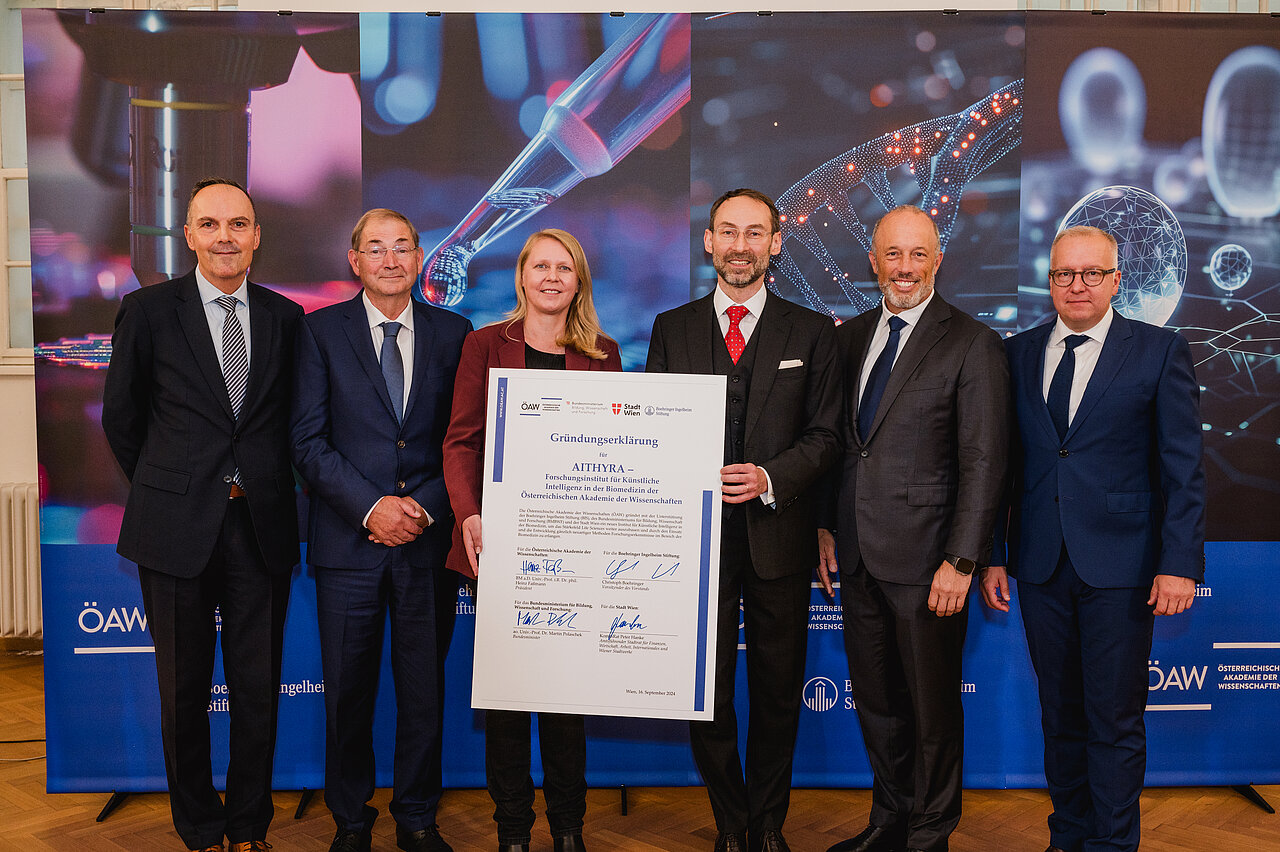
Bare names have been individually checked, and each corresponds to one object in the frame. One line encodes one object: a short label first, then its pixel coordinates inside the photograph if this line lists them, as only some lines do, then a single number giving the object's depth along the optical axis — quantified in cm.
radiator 474
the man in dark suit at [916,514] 265
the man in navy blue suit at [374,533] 283
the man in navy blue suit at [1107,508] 260
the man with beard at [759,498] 273
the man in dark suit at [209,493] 275
